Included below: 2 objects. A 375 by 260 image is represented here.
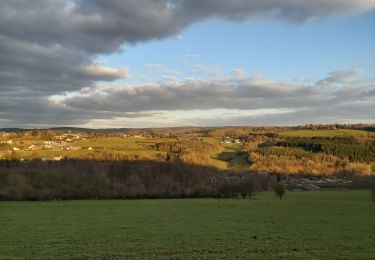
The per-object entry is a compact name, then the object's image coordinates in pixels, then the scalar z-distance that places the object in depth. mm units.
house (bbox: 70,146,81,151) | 187938
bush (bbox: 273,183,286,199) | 114625
